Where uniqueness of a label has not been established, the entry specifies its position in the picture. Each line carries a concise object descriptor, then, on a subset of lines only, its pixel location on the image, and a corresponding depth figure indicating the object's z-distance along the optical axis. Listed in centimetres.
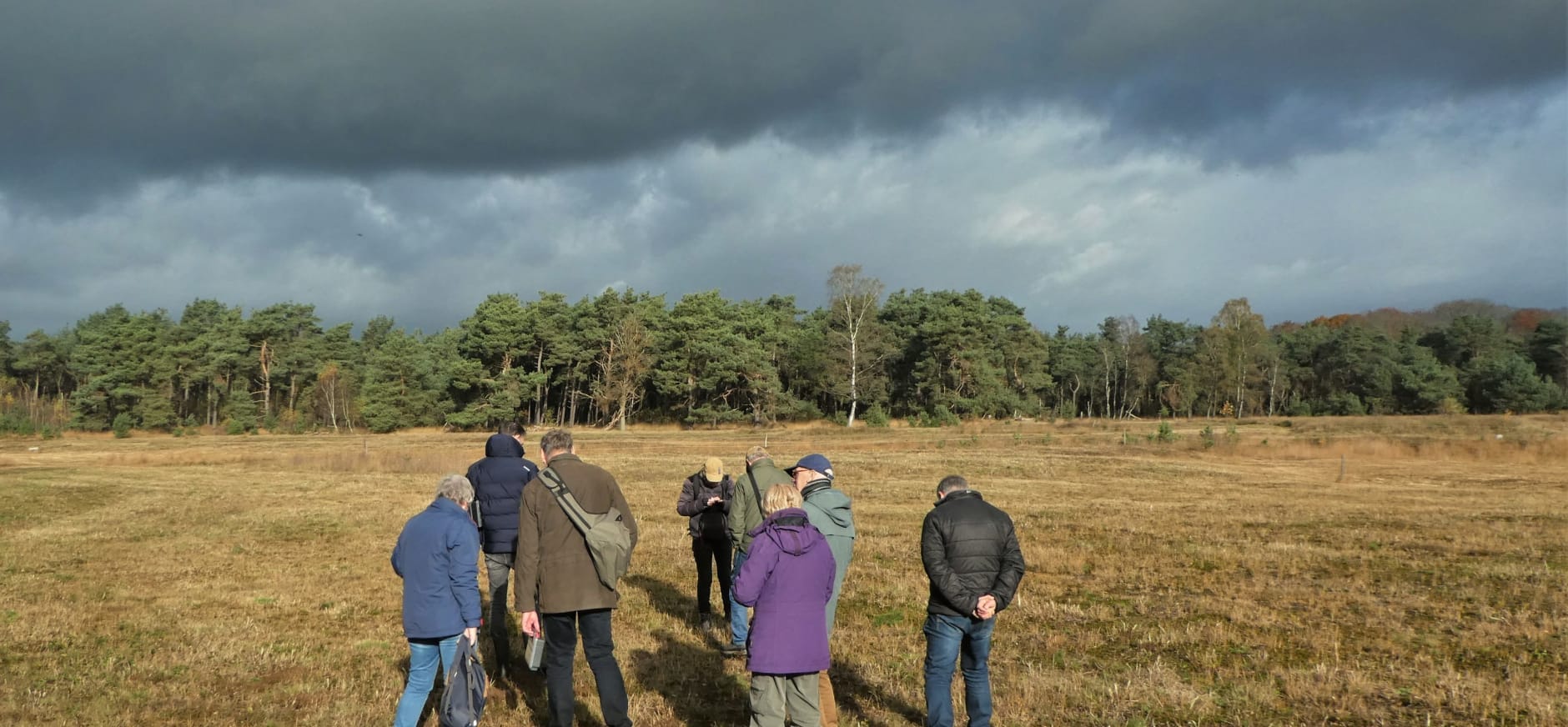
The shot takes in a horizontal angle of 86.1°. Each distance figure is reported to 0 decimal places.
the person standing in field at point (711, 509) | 914
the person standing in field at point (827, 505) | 646
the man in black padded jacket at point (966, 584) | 578
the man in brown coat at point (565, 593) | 566
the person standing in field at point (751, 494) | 797
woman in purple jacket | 502
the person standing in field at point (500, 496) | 734
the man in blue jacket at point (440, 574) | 565
